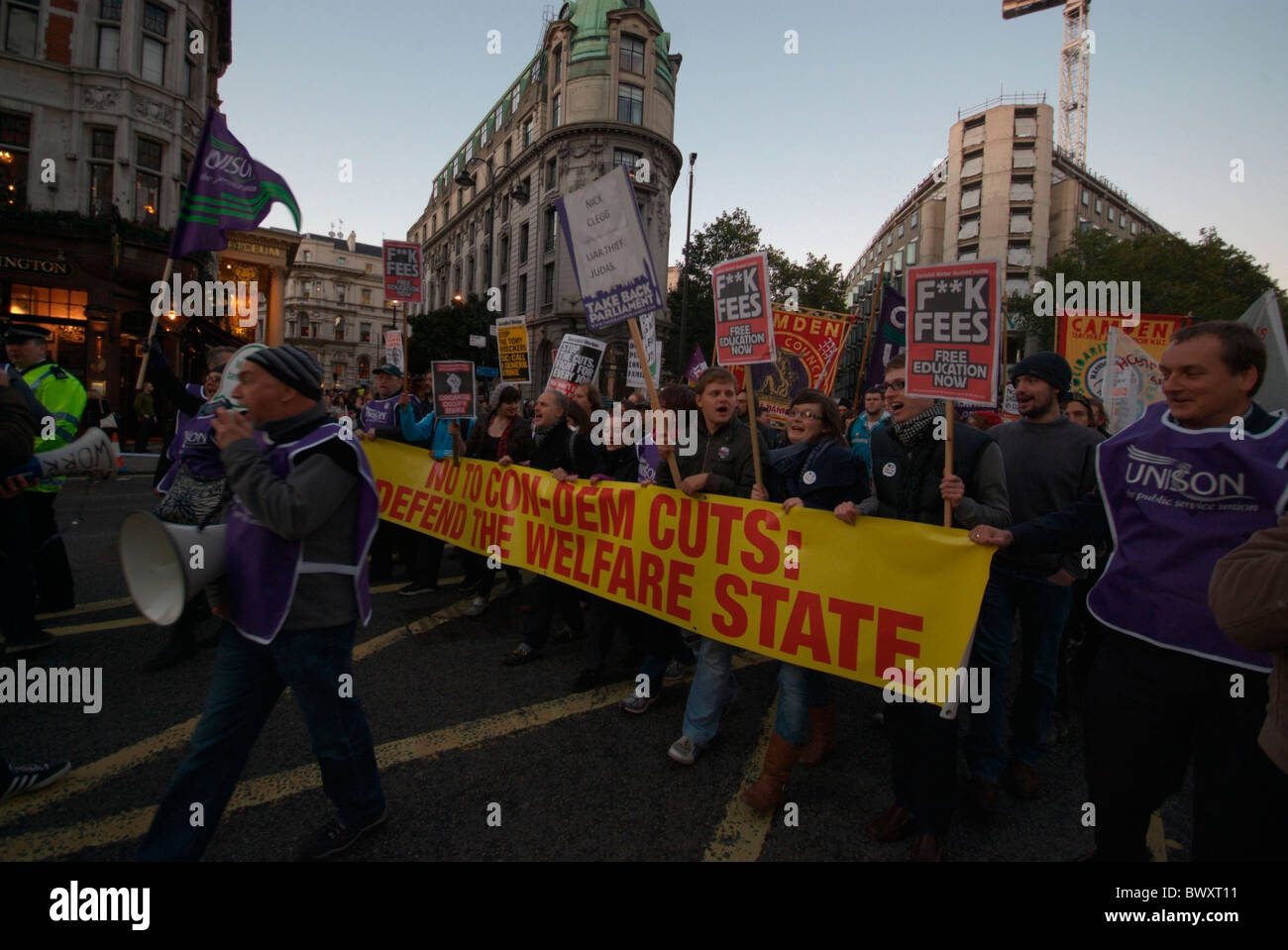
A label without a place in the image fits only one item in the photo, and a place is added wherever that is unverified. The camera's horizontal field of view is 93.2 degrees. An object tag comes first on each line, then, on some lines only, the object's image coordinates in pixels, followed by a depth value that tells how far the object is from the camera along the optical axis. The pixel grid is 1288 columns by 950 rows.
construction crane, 80.38
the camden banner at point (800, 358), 8.05
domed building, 36.69
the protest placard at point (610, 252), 3.77
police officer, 4.32
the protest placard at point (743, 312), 3.34
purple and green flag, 4.87
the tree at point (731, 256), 40.41
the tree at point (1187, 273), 31.08
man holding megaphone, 2.12
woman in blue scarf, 2.85
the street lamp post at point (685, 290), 25.39
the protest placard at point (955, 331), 2.62
